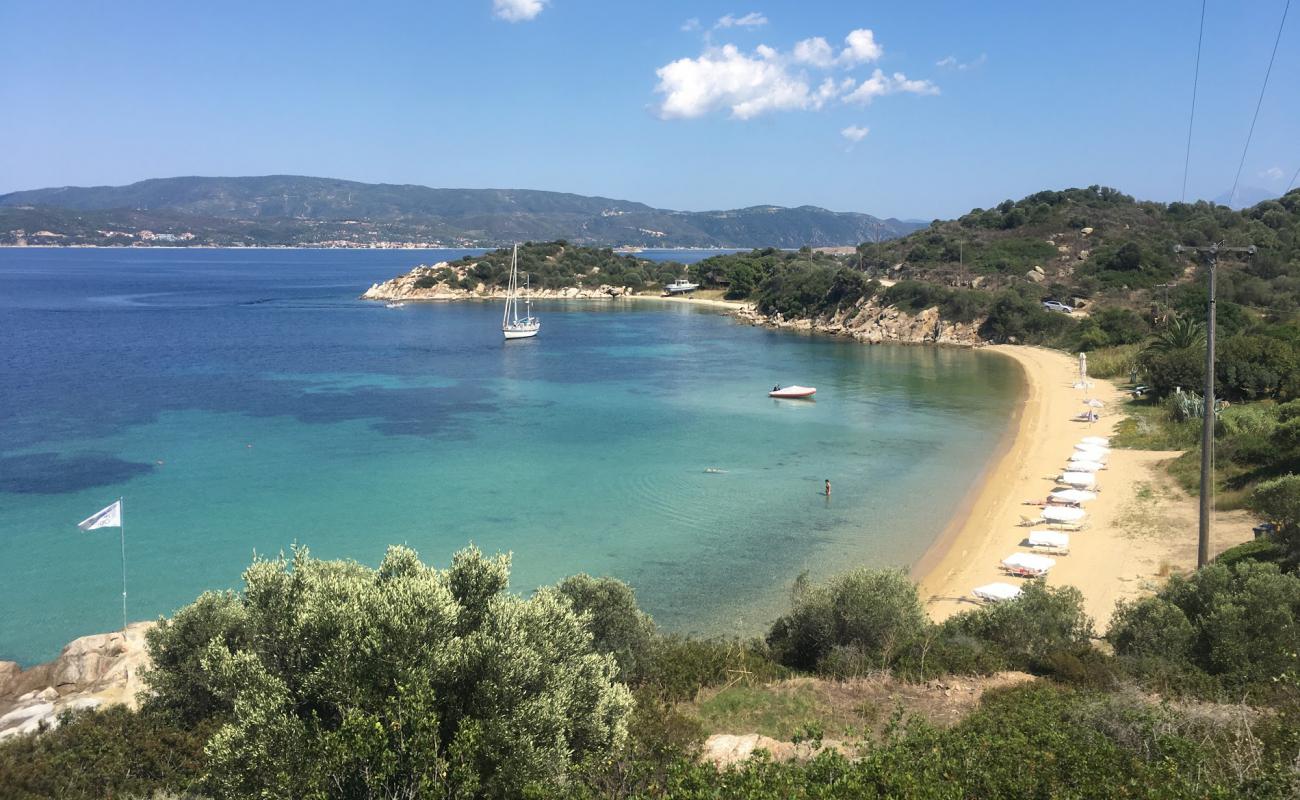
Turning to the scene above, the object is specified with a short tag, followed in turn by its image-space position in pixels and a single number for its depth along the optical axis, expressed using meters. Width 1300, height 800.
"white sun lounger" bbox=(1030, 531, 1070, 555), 19.72
